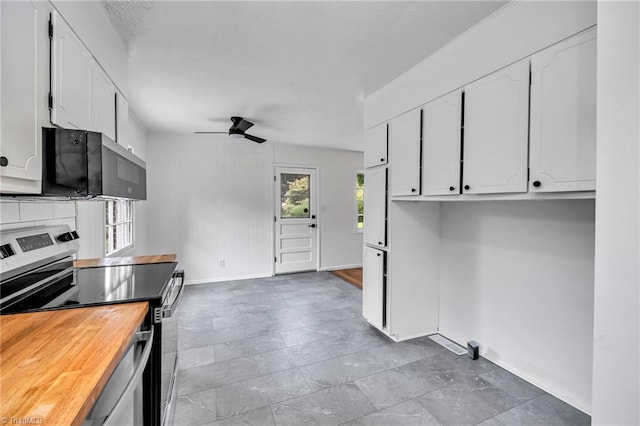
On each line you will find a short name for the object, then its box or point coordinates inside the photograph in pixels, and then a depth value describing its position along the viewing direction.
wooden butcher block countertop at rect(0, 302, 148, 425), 0.58
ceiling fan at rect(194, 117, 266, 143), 3.39
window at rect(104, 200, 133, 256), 2.87
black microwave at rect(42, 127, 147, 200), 1.04
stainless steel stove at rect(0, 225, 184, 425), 1.17
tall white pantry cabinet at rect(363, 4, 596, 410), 1.36
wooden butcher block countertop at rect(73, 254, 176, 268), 1.83
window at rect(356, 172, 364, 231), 5.73
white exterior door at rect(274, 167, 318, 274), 5.11
